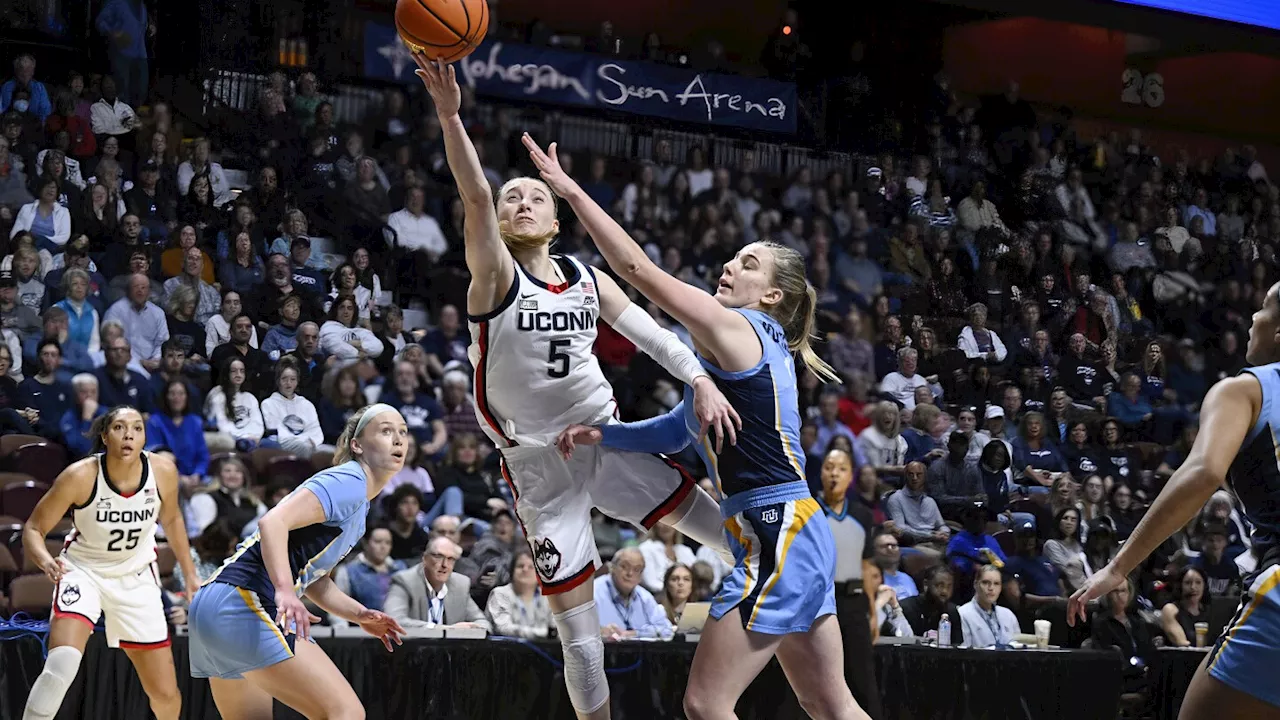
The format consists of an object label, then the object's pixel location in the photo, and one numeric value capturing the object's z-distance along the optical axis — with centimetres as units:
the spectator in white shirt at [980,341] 1370
